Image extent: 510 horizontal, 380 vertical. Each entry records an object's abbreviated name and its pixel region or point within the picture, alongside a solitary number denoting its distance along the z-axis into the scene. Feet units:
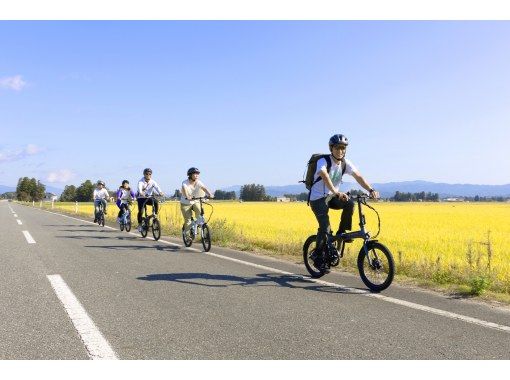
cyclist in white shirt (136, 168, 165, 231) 44.14
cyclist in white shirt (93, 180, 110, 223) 63.77
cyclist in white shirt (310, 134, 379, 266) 20.70
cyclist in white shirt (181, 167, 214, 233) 34.96
